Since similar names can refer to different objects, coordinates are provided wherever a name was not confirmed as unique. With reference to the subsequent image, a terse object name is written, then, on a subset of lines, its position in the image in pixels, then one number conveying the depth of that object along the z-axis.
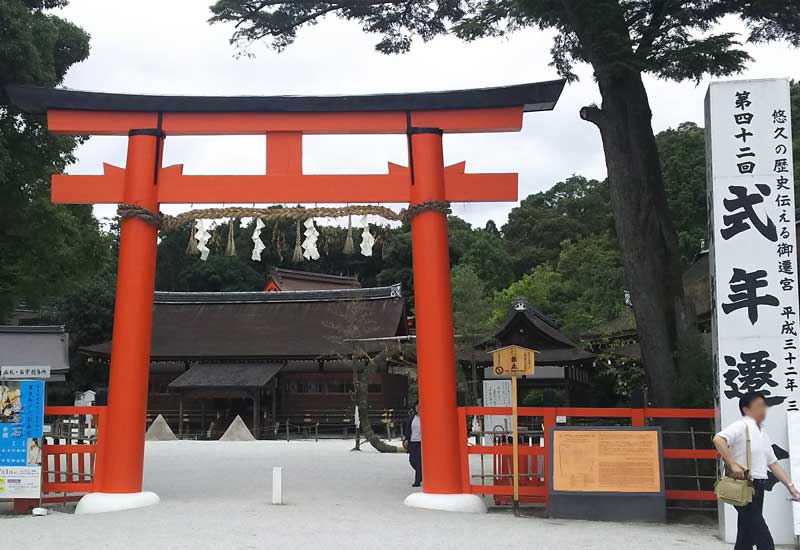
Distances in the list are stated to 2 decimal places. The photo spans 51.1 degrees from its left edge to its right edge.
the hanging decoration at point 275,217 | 9.52
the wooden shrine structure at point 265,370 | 26.78
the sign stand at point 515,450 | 8.99
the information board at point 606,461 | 8.57
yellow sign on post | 9.02
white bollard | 9.23
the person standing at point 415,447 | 11.73
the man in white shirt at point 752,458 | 5.62
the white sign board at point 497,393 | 14.04
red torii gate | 9.30
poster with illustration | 9.05
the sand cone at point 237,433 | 24.88
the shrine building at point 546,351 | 21.27
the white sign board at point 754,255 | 7.53
